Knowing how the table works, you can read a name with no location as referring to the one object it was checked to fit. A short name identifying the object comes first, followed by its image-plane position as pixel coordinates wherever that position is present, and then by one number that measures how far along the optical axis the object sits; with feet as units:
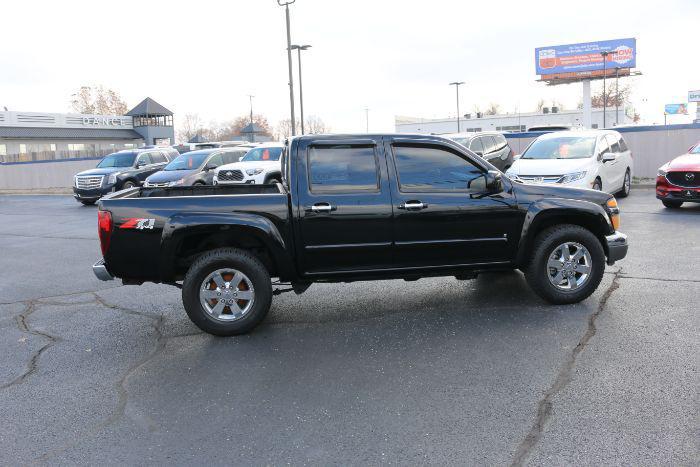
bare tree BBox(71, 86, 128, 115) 316.60
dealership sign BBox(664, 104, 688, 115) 392.27
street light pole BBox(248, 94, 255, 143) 235.61
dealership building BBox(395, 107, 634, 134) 276.62
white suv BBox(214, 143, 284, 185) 57.00
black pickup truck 18.54
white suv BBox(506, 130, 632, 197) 41.60
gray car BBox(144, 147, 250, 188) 61.58
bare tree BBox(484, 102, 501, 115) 401.76
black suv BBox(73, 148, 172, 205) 69.74
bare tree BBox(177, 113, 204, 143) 362.94
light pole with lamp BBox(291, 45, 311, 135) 98.78
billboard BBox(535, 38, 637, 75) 240.32
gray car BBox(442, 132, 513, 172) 58.23
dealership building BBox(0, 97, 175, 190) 123.65
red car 41.60
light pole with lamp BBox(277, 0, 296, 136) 83.56
